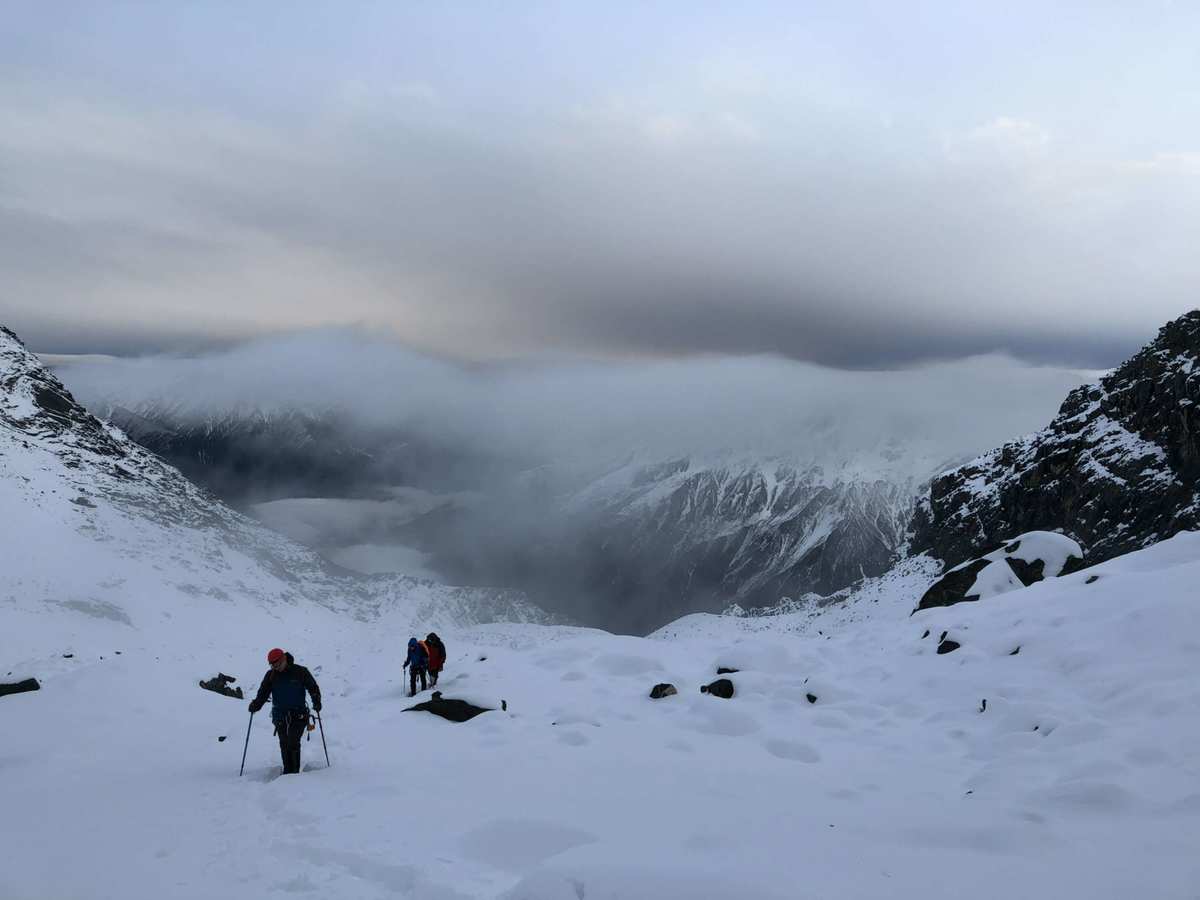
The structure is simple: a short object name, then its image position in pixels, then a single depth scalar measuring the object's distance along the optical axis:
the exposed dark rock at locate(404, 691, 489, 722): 15.34
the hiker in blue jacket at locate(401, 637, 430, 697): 19.39
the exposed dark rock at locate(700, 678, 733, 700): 16.36
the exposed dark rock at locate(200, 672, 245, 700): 23.27
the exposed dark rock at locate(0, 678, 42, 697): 16.22
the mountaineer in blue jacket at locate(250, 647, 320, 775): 11.57
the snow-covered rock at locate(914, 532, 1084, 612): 29.09
